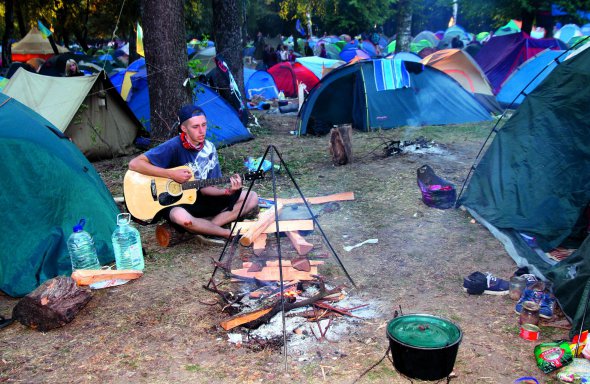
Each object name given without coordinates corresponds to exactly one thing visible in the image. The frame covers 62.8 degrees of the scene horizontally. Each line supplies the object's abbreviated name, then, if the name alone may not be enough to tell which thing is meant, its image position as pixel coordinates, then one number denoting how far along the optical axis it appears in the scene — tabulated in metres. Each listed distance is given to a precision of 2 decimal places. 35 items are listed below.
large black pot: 2.87
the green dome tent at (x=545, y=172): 4.86
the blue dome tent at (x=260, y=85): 16.28
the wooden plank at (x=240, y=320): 3.65
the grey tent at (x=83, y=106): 8.55
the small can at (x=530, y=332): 3.43
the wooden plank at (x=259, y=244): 4.86
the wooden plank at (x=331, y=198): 6.33
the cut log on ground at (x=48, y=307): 3.77
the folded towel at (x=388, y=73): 10.69
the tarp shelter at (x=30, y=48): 27.14
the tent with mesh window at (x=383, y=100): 10.71
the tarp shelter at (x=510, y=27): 26.67
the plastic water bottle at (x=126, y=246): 4.67
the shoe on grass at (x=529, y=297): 3.80
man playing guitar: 4.90
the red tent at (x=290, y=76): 16.81
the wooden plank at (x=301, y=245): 4.75
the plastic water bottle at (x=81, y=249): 4.50
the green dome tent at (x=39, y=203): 4.34
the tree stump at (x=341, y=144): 8.17
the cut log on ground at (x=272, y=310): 3.66
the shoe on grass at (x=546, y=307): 3.71
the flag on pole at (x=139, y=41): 9.03
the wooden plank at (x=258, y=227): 4.91
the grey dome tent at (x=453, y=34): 28.87
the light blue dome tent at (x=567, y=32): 25.62
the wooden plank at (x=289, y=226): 5.04
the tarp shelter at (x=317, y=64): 16.75
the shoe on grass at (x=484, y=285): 4.10
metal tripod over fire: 3.30
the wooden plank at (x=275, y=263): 4.50
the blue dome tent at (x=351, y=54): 23.45
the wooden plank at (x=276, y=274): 4.27
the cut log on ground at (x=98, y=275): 4.31
